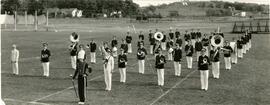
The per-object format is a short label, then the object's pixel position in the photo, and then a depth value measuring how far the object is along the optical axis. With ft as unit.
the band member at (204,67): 52.54
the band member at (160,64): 54.95
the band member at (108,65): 51.52
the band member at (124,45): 81.16
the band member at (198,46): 80.12
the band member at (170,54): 84.48
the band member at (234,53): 78.78
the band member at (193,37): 109.67
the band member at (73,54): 72.49
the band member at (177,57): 63.36
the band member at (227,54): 70.77
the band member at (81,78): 43.60
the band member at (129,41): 99.66
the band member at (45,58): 63.52
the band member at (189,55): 73.05
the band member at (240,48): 86.63
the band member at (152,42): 94.16
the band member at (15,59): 66.16
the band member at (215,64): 63.00
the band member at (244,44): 94.28
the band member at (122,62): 56.85
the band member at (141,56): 67.05
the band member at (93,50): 80.53
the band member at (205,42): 86.37
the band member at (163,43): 107.40
